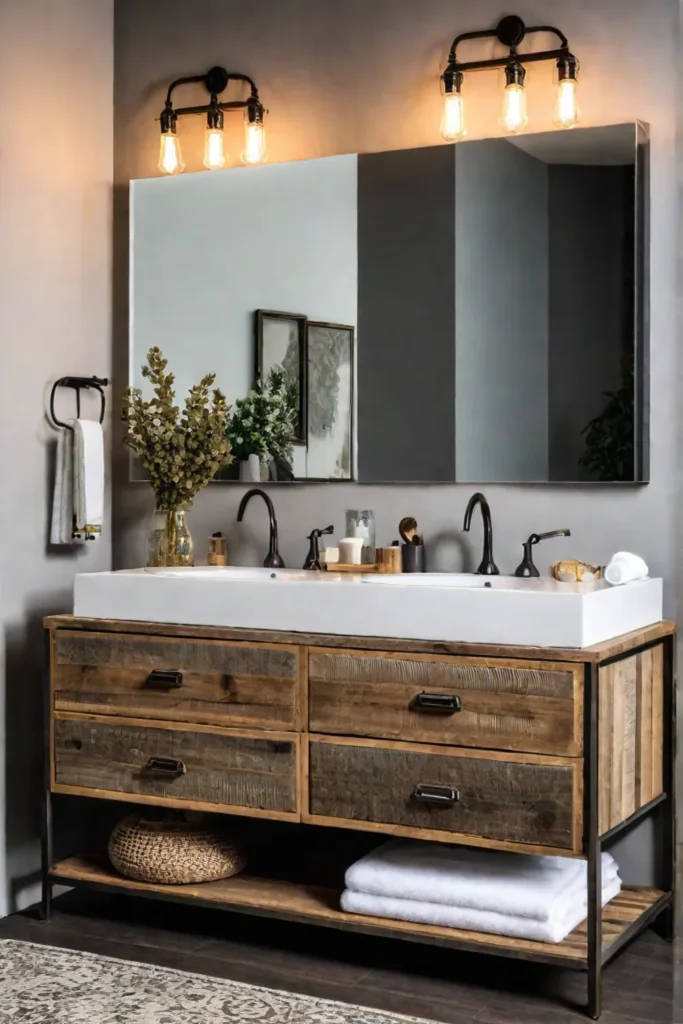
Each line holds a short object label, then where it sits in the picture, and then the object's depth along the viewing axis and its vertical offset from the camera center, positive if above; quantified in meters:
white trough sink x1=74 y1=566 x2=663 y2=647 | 2.55 -0.26
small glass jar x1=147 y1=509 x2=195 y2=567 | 3.26 -0.15
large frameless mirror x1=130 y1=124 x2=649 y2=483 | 3.00 +0.47
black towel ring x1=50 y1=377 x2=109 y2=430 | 3.34 +0.27
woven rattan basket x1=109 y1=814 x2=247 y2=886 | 2.96 -0.87
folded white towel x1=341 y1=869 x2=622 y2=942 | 2.56 -0.91
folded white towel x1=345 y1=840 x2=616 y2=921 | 2.58 -0.83
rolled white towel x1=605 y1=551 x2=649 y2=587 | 2.76 -0.19
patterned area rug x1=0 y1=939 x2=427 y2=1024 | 2.52 -1.06
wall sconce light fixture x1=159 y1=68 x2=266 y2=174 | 3.38 +0.97
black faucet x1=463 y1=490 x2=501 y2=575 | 3.04 -0.12
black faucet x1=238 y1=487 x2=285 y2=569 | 3.33 -0.16
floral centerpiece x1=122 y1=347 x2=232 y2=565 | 3.25 +0.09
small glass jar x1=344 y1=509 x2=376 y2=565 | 3.21 -0.11
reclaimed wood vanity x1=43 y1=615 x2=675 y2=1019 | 2.52 -0.56
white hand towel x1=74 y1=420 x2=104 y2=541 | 3.26 +0.01
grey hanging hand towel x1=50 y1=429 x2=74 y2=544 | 3.28 -0.03
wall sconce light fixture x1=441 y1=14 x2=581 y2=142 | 3.02 +0.98
